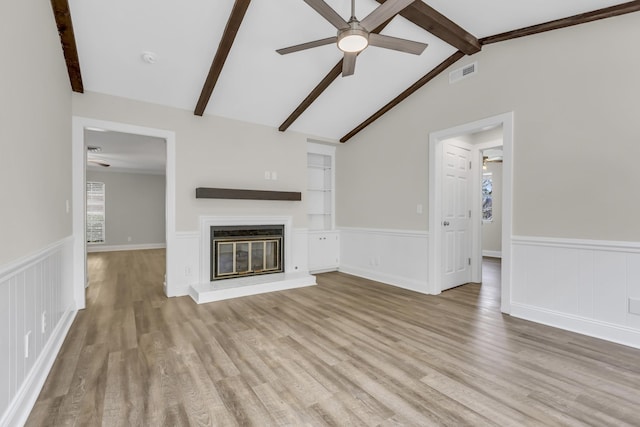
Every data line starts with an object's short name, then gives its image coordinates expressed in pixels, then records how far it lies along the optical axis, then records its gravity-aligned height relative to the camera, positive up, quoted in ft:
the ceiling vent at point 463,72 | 11.91 +5.64
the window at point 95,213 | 28.25 -0.08
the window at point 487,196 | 25.71 +1.35
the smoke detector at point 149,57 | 10.15 +5.26
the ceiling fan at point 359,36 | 7.00 +4.62
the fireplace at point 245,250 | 14.16 -1.90
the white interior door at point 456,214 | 14.17 -0.12
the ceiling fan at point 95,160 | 19.97 +4.21
